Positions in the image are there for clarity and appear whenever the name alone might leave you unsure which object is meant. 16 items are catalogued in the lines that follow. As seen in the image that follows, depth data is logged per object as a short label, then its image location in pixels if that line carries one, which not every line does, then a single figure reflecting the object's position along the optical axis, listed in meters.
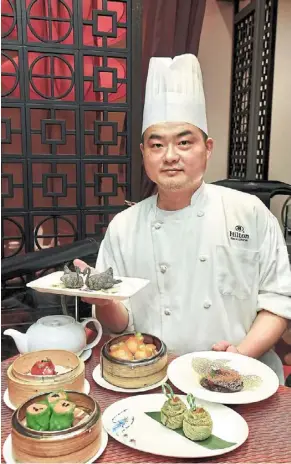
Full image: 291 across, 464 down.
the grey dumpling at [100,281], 1.00
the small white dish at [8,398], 0.89
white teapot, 1.02
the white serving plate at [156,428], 0.77
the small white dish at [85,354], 1.11
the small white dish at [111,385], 0.96
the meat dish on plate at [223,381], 0.95
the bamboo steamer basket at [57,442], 0.69
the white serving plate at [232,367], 0.92
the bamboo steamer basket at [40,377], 0.85
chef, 1.24
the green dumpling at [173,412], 0.83
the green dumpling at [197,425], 0.79
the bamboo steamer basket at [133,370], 0.96
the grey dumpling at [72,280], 1.01
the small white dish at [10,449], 0.74
